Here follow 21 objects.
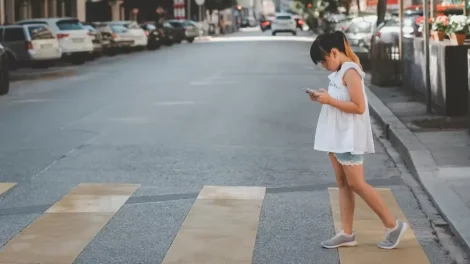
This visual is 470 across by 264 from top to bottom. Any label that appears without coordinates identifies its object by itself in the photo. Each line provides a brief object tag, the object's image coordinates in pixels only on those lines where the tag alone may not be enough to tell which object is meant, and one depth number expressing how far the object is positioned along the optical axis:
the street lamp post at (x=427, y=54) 14.50
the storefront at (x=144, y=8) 82.38
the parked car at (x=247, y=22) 157.38
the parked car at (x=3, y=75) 21.06
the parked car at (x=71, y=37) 34.03
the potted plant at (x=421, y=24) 17.43
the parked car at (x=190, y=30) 65.11
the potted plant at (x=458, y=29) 14.50
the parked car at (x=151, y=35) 51.50
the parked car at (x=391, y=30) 21.58
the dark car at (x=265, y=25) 112.03
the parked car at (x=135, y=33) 46.00
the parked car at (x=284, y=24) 78.00
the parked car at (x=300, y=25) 107.75
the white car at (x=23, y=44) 30.52
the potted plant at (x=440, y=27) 15.59
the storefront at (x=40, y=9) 46.81
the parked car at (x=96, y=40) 37.12
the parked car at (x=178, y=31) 62.72
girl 6.48
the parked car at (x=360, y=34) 32.59
